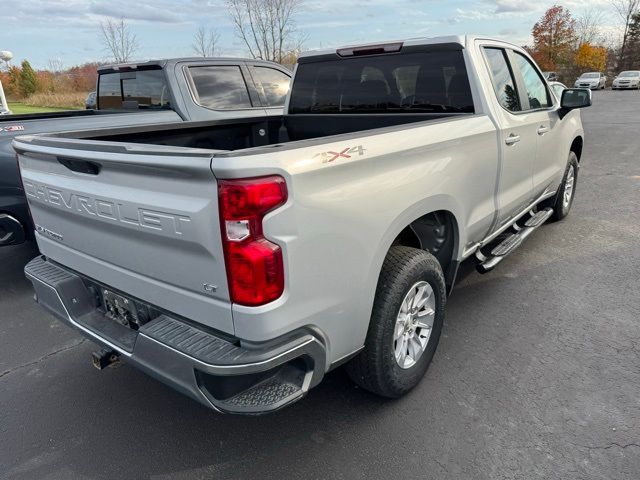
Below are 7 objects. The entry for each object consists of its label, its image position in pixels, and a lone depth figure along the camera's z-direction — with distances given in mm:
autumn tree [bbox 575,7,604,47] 53562
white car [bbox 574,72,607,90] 37106
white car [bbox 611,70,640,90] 36906
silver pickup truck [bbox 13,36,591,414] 1836
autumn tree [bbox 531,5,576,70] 51688
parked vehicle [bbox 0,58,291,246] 5445
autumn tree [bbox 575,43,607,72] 50281
